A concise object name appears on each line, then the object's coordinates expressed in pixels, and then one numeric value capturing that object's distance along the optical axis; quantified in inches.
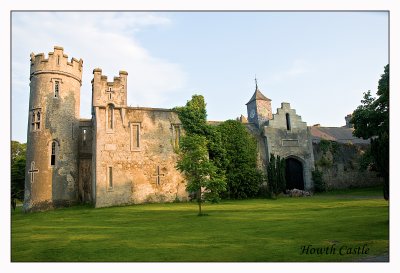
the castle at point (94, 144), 1040.8
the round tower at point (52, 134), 1032.8
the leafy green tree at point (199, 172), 776.3
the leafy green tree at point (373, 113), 934.2
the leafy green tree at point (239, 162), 1169.4
